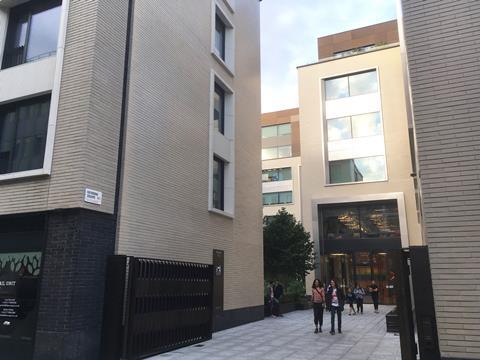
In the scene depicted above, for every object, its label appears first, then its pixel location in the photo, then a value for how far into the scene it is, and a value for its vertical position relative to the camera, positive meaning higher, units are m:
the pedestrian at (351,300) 23.02 -1.07
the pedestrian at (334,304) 15.08 -0.84
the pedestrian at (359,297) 23.46 -0.93
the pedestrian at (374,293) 24.36 -0.77
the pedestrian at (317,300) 15.15 -0.70
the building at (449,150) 6.75 +2.16
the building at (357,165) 31.75 +8.69
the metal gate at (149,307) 10.16 -0.70
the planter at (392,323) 14.88 -1.48
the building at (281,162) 46.03 +12.71
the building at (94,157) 10.09 +3.38
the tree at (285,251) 25.42 +1.69
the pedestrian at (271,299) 21.17 -0.94
